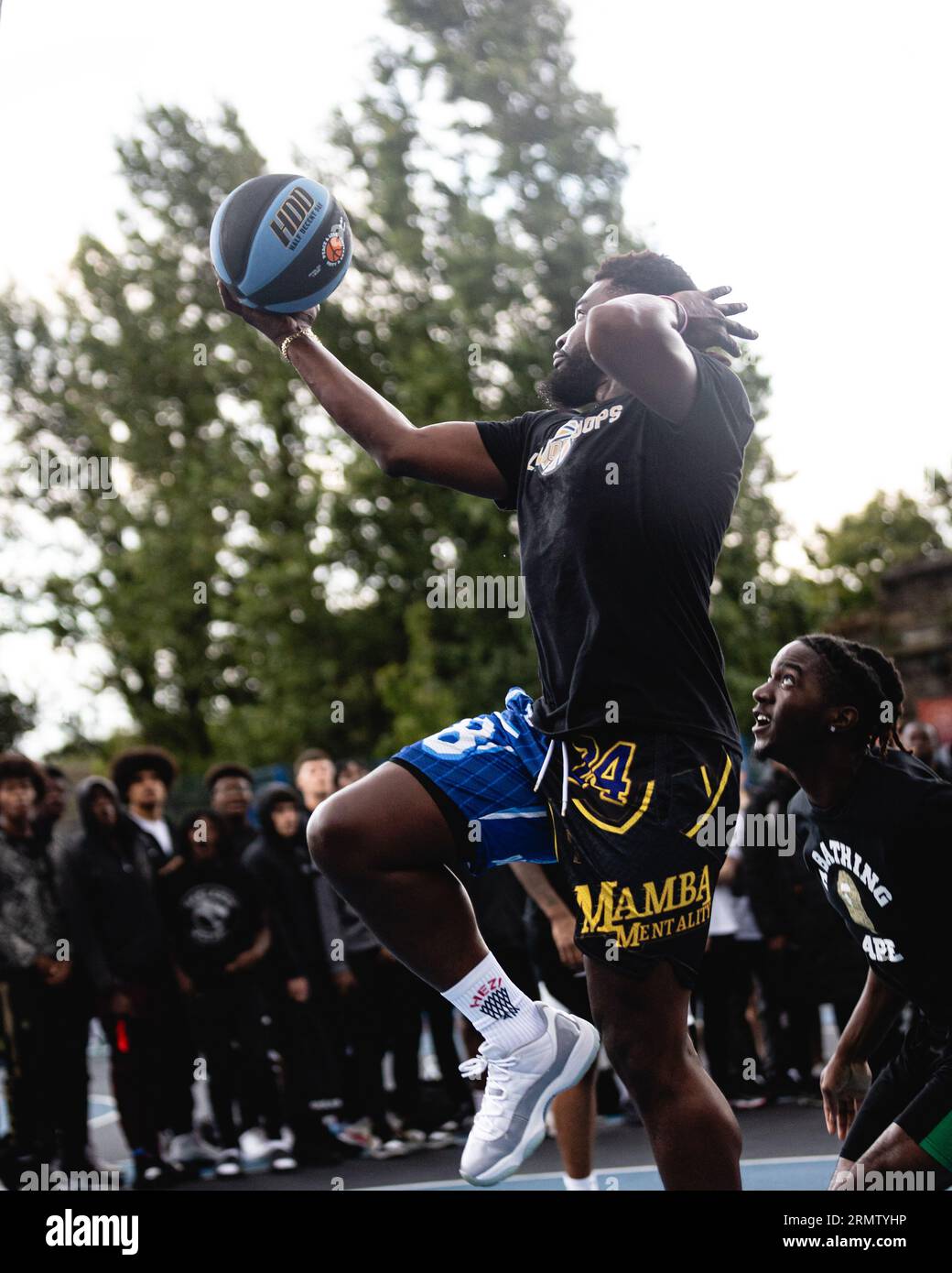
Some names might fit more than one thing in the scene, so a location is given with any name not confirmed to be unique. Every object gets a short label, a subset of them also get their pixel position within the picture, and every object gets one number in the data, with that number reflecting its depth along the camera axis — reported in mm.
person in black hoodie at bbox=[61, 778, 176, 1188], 7051
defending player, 3398
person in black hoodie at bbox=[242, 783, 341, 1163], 7461
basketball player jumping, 2828
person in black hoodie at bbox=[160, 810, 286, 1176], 7445
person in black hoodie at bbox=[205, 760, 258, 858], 8141
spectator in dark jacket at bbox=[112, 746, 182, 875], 7703
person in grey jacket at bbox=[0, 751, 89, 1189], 6883
